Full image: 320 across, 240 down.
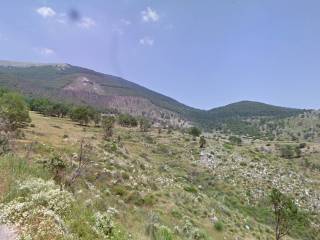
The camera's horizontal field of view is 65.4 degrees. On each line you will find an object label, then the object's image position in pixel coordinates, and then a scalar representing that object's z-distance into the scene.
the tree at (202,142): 60.57
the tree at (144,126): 82.79
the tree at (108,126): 51.70
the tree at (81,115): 68.97
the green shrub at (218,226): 19.73
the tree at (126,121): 88.43
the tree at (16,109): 35.73
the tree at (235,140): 81.52
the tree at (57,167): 11.09
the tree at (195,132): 82.48
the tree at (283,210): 25.98
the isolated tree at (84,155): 10.77
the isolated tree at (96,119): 71.25
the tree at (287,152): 71.78
